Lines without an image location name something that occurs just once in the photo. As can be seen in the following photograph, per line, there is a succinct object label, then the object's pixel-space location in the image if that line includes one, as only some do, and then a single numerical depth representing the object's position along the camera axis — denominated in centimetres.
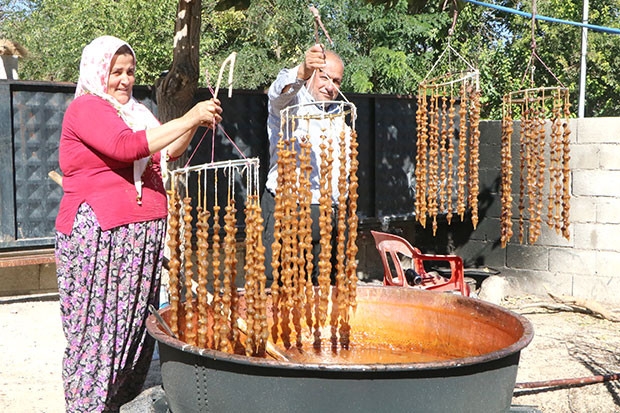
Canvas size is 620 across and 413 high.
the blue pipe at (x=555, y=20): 403
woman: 288
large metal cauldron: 215
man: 373
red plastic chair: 508
